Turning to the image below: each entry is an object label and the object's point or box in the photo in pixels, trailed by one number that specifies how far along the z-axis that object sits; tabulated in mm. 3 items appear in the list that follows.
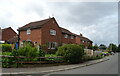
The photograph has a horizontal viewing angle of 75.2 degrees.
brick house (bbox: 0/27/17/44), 24483
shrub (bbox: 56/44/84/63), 8963
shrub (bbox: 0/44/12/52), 15263
